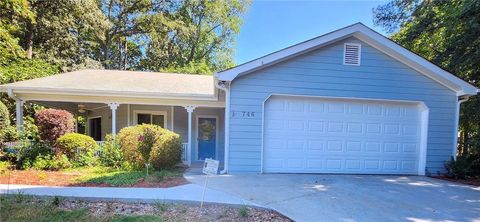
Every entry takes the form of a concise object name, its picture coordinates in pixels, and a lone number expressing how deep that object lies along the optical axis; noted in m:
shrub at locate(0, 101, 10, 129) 10.86
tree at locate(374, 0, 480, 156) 9.62
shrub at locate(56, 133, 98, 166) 8.84
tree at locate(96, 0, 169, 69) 23.39
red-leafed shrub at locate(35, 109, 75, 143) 8.78
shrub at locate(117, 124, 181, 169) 8.30
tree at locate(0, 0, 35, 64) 8.70
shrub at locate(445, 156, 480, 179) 8.58
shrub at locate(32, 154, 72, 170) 8.45
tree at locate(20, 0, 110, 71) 17.97
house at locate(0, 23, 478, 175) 8.15
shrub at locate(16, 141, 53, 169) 8.52
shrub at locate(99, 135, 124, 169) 9.04
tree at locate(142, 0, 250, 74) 24.80
